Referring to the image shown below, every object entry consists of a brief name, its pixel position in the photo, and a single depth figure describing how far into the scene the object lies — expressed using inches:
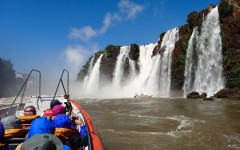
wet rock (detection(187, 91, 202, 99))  663.5
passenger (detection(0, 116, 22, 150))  116.7
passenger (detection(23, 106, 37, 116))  164.8
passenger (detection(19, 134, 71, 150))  67.1
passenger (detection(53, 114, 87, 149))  127.6
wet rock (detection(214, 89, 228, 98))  646.5
